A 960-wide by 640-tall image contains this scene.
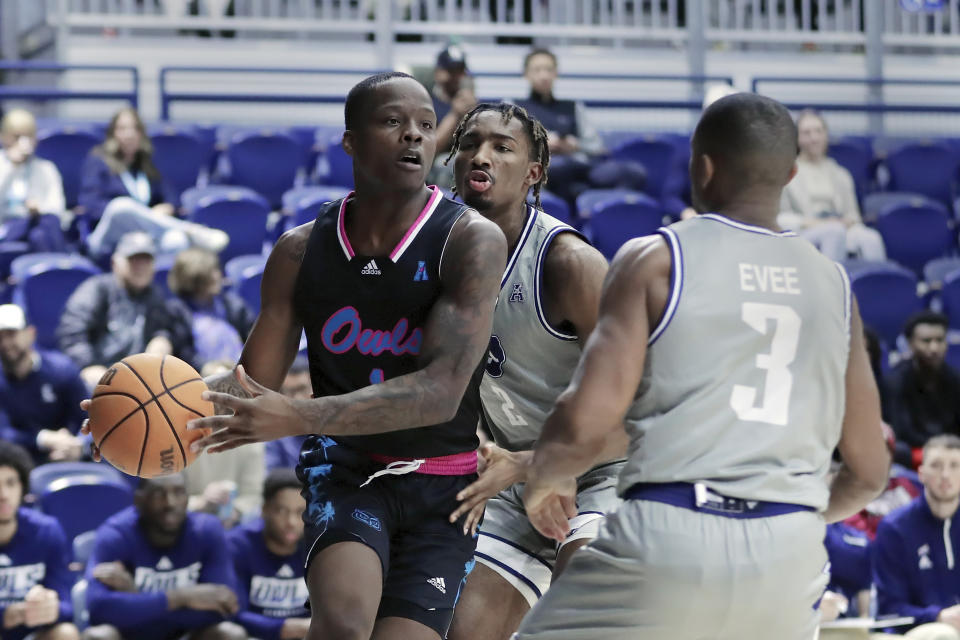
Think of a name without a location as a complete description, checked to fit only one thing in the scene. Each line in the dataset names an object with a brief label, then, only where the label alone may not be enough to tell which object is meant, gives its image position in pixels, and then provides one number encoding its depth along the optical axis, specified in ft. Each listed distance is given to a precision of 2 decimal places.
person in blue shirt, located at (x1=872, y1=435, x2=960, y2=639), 47.19
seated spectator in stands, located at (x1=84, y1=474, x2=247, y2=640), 42.60
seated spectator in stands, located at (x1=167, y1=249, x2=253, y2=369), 54.49
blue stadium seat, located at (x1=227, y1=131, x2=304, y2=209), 73.46
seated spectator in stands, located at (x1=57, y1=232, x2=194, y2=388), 54.13
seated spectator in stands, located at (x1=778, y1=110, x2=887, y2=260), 68.80
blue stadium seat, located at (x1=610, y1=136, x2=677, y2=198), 77.97
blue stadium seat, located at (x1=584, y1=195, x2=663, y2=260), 65.82
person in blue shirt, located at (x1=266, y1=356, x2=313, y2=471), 50.92
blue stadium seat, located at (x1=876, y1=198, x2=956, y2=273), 72.43
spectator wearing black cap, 63.05
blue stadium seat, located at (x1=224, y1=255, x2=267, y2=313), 60.08
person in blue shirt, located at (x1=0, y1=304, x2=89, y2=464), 50.72
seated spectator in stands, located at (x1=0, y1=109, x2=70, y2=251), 62.59
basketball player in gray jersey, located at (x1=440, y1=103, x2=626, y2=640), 26.48
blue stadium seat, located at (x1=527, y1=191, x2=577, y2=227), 65.57
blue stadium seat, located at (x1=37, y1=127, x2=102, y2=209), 71.31
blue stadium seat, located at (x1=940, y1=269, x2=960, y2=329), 66.54
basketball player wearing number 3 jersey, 18.42
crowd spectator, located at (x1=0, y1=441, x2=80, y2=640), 43.01
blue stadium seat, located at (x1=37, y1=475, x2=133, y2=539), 46.98
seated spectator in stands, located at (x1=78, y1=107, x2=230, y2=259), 61.87
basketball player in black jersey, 22.88
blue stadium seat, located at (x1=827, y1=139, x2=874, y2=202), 79.82
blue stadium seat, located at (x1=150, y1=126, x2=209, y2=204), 72.33
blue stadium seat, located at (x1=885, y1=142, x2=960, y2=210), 80.53
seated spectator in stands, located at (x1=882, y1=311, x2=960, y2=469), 57.77
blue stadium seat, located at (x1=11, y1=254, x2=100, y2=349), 57.82
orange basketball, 22.62
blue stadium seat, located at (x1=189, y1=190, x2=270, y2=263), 65.00
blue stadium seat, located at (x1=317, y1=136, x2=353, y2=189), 73.92
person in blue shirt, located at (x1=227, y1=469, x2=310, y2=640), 44.88
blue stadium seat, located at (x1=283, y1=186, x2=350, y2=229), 63.98
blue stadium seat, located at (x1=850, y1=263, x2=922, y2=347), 64.13
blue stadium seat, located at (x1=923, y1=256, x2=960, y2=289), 68.69
